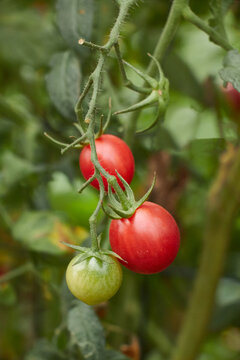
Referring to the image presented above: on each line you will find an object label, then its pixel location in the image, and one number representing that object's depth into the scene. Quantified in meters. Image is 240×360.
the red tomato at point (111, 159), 0.44
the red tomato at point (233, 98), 0.70
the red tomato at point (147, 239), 0.42
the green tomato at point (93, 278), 0.41
